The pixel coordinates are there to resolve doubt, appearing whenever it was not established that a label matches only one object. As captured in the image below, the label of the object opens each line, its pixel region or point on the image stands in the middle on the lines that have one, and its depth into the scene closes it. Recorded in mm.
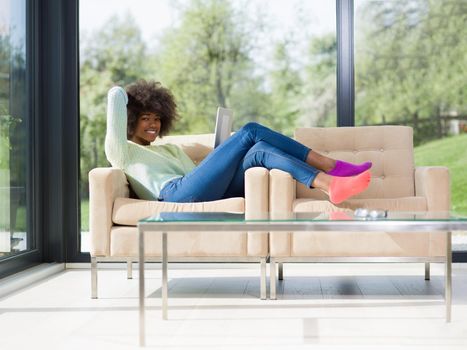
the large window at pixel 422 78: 5133
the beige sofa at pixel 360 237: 3887
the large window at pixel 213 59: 5270
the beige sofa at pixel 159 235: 3936
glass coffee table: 2723
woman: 3791
